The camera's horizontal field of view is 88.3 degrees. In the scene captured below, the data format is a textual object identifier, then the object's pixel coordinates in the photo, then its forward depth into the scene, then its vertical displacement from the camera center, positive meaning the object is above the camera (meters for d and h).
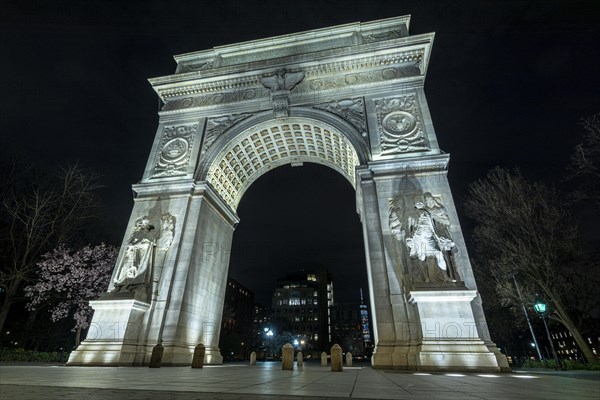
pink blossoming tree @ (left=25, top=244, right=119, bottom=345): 20.97 +4.92
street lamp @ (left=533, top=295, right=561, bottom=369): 14.54 +2.30
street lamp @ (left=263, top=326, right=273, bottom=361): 66.30 +2.49
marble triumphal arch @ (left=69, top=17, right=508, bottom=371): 11.29 +7.92
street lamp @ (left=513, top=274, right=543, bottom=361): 18.92 +3.60
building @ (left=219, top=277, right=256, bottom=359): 46.48 +8.21
